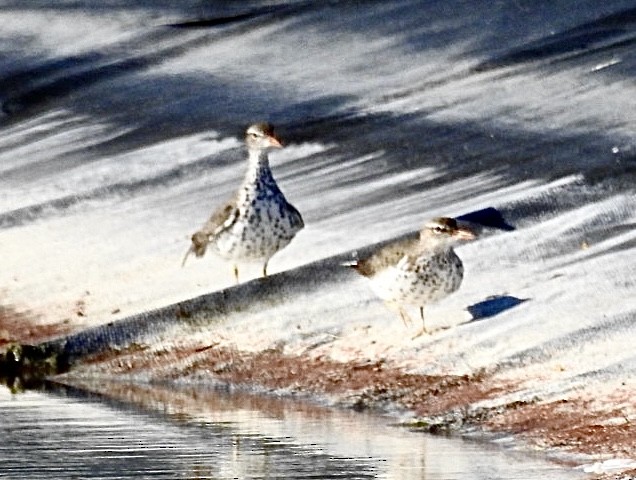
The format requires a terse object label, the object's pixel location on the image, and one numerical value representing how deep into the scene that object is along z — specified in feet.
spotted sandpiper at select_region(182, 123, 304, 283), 70.28
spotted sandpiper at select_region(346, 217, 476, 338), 64.49
